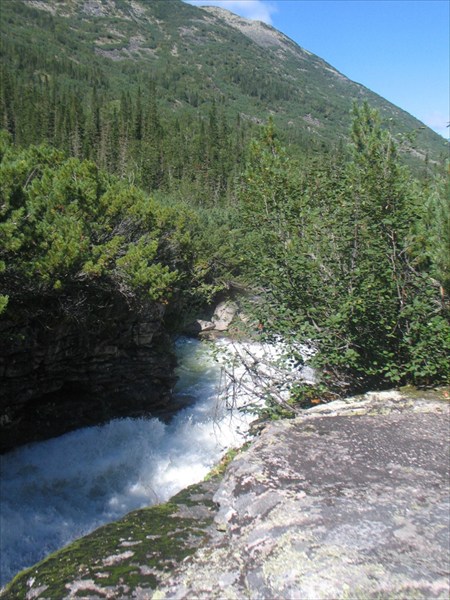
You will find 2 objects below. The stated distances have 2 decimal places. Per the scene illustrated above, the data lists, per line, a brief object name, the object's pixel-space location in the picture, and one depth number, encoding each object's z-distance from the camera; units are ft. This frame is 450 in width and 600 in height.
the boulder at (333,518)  7.27
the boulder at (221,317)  81.67
